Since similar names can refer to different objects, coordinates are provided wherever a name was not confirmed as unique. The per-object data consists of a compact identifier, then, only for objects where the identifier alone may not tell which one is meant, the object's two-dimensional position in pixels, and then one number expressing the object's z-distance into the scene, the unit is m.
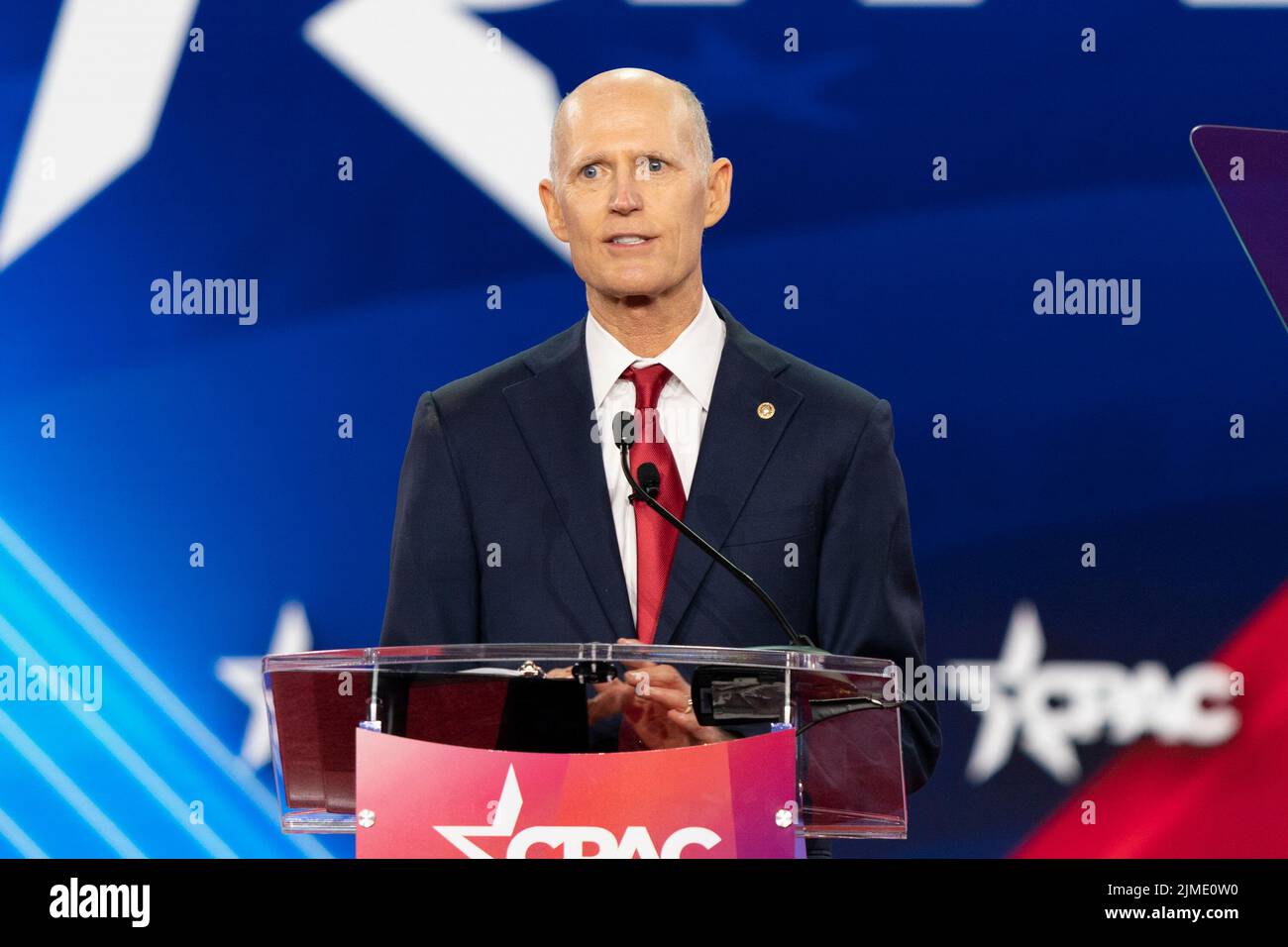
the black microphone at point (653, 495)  4.33
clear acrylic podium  3.75
